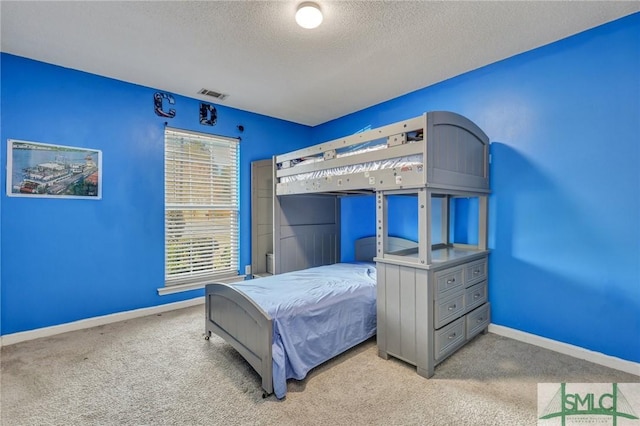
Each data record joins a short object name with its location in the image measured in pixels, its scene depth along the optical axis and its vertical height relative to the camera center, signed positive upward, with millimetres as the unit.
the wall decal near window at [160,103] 3412 +1286
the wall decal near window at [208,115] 3764 +1288
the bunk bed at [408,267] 2080 -434
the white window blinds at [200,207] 3598 +74
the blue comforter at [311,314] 2002 -786
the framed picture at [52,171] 2674 +408
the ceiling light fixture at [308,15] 1979 +1373
